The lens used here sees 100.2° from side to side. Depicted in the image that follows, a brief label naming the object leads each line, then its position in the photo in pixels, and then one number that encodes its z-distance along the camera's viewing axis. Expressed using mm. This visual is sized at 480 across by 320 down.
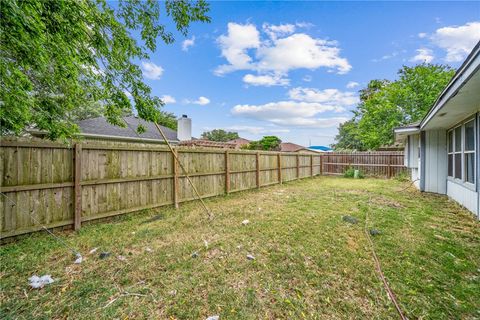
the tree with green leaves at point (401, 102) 13766
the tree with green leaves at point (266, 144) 26188
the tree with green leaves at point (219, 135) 43281
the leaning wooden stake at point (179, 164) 4548
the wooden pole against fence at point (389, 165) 12287
